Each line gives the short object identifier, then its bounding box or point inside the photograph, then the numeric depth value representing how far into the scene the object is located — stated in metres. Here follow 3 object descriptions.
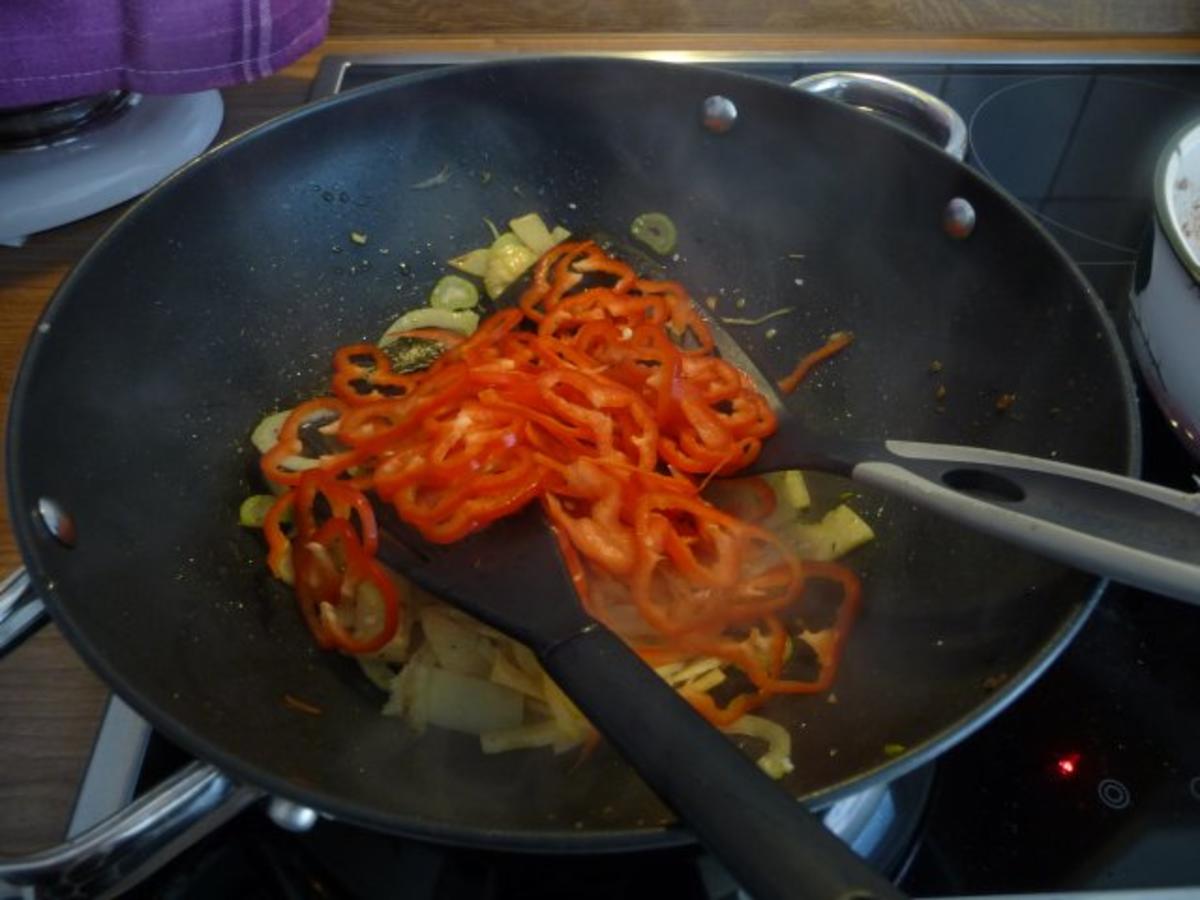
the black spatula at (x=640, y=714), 0.21
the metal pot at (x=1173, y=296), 0.33
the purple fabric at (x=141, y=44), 0.40
